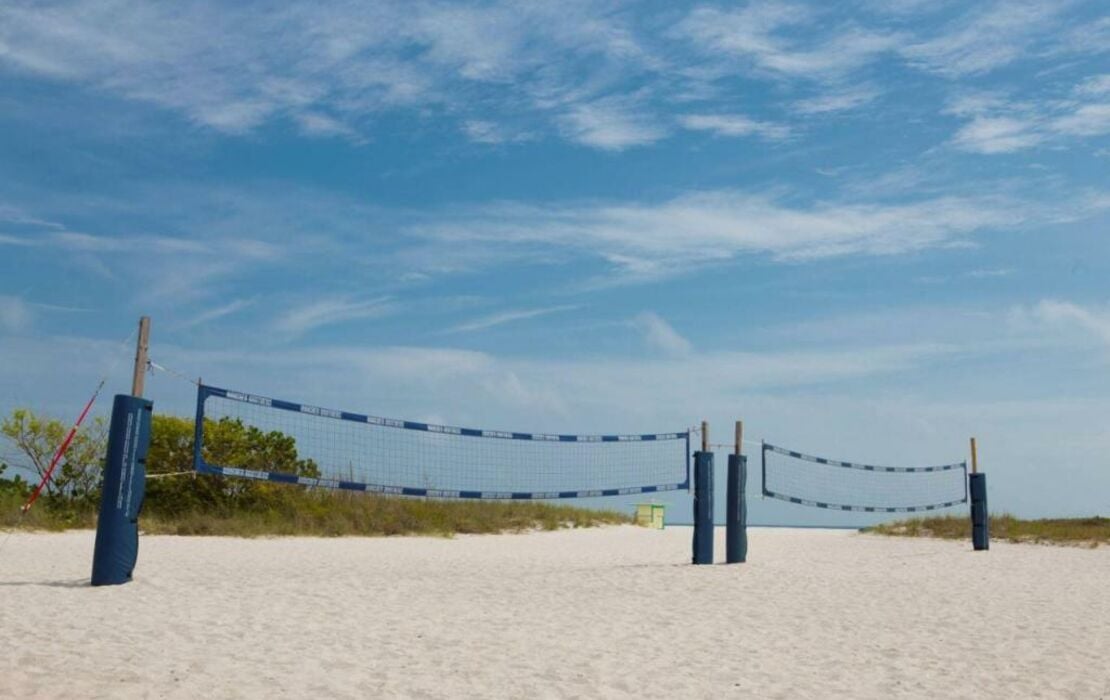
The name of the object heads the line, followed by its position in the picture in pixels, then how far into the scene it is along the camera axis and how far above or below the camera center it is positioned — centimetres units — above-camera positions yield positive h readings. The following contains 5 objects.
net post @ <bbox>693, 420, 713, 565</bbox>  1217 +31
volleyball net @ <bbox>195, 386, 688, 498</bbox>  1038 +95
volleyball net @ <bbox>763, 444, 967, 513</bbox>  1389 +101
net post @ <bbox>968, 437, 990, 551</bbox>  1644 +33
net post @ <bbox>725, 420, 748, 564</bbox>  1245 +21
